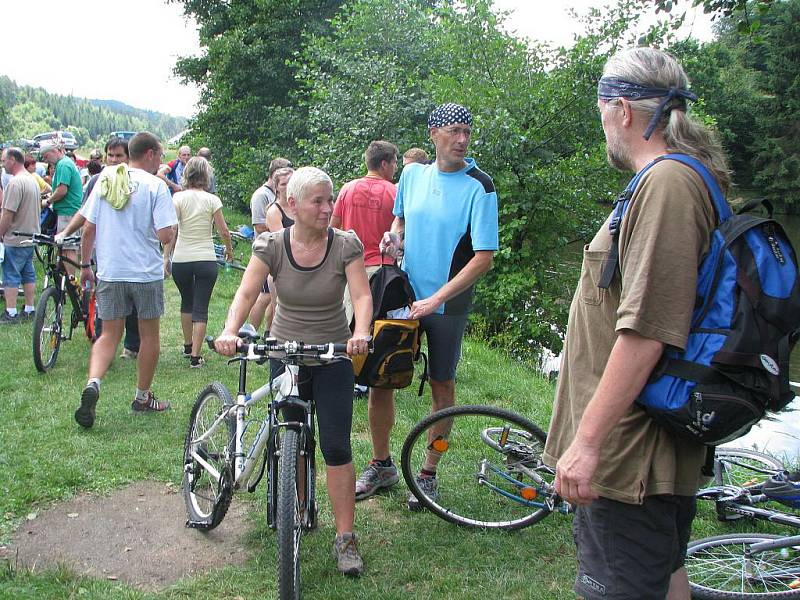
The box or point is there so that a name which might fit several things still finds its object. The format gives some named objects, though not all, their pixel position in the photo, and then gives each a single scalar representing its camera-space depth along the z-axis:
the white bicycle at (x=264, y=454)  3.24
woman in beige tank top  3.62
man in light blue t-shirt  4.11
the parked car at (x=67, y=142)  10.73
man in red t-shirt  5.79
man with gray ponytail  1.91
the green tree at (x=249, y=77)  21.67
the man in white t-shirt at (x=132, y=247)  5.72
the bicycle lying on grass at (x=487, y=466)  4.03
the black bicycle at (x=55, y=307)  7.04
